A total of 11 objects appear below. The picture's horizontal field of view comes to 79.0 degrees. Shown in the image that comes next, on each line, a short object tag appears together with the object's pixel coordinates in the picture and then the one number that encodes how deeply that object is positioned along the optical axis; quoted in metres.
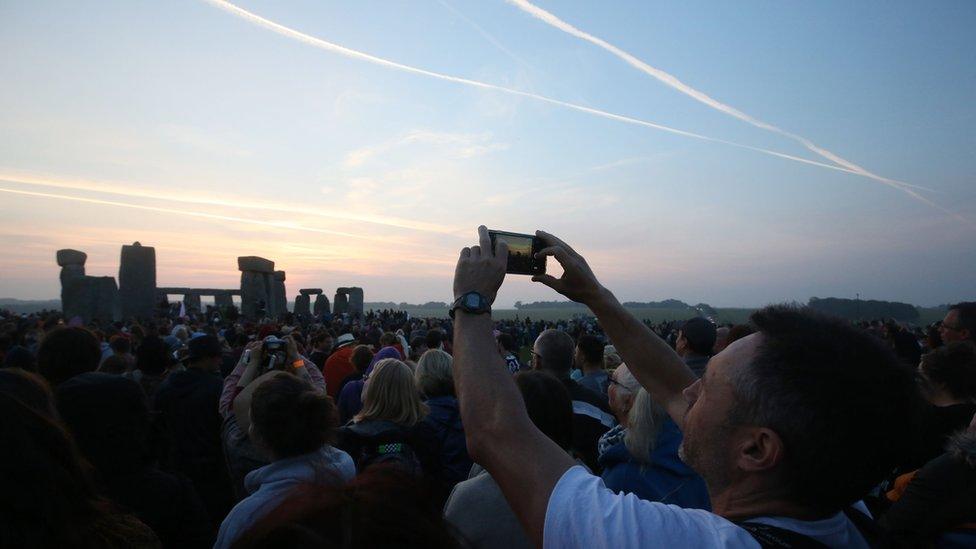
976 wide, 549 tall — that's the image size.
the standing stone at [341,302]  35.06
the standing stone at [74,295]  21.80
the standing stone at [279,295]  29.05
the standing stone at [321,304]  33.53
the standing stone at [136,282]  22.34
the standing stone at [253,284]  25.83
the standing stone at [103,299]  21.97
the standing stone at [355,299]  35.90
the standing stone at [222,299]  34.62
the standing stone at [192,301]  30.53
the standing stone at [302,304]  32.69
